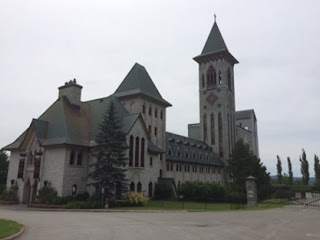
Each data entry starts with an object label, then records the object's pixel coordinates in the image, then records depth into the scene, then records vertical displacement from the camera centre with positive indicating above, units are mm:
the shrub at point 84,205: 26344 -1881
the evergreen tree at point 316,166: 78688 +5573
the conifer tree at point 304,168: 79625 +5090
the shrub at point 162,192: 39188 -932
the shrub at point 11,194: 33188 -1262
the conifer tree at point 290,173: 82238 +3874
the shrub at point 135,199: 29641 -1450
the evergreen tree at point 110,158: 28719 +2584
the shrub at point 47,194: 29844 -1138
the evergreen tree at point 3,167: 45781 +2417
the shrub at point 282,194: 50969 -1270
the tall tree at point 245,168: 45781 +2842
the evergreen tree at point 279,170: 88125 +4936
